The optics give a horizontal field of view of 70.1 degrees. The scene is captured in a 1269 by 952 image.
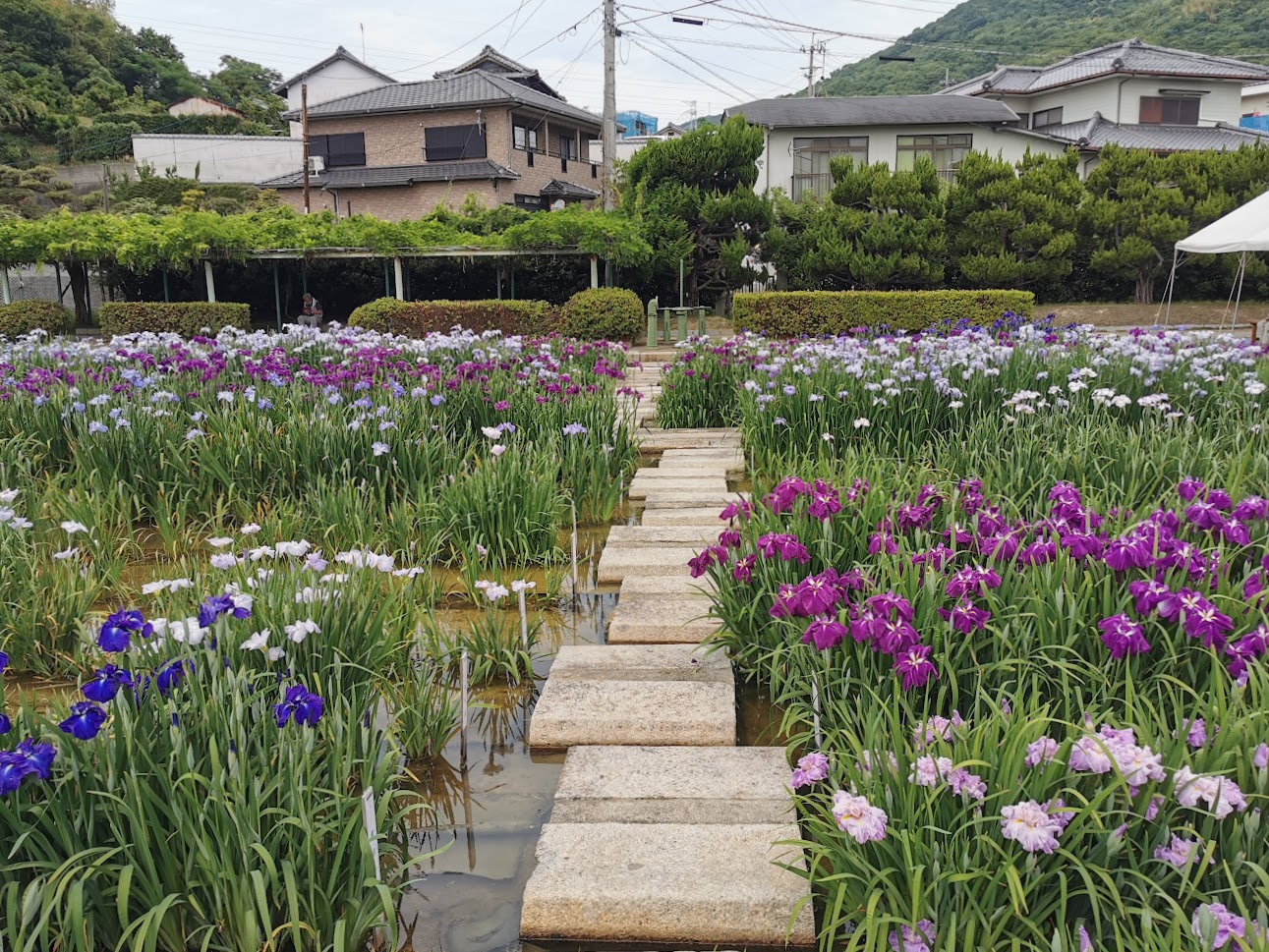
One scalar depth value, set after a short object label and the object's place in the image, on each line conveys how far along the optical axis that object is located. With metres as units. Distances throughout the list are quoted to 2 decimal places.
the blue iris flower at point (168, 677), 1.94
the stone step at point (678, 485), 5.32
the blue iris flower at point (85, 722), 1.71
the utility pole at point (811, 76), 42.78
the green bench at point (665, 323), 15.74
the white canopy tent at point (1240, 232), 10.60
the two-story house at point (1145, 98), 27.50
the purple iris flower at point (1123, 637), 2.06
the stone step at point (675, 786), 2.24
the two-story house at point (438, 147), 32.56
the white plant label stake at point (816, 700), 2.31
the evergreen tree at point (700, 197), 18.27
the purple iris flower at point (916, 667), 2.11
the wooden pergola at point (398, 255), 18.52
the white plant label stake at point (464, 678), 2.68
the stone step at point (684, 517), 4.76
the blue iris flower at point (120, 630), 1.89
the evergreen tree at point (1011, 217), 19.45
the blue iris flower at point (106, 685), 1.78
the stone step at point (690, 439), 6.67
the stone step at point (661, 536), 4.41
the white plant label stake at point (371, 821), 1.83
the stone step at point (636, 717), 2.68
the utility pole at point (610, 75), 19.91
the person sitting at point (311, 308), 17.64
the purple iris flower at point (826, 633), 2.24
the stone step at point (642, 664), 3.00
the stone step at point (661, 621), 3.38
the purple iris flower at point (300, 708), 1.87
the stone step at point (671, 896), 1.87
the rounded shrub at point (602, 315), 16.20
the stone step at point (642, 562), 4.06
